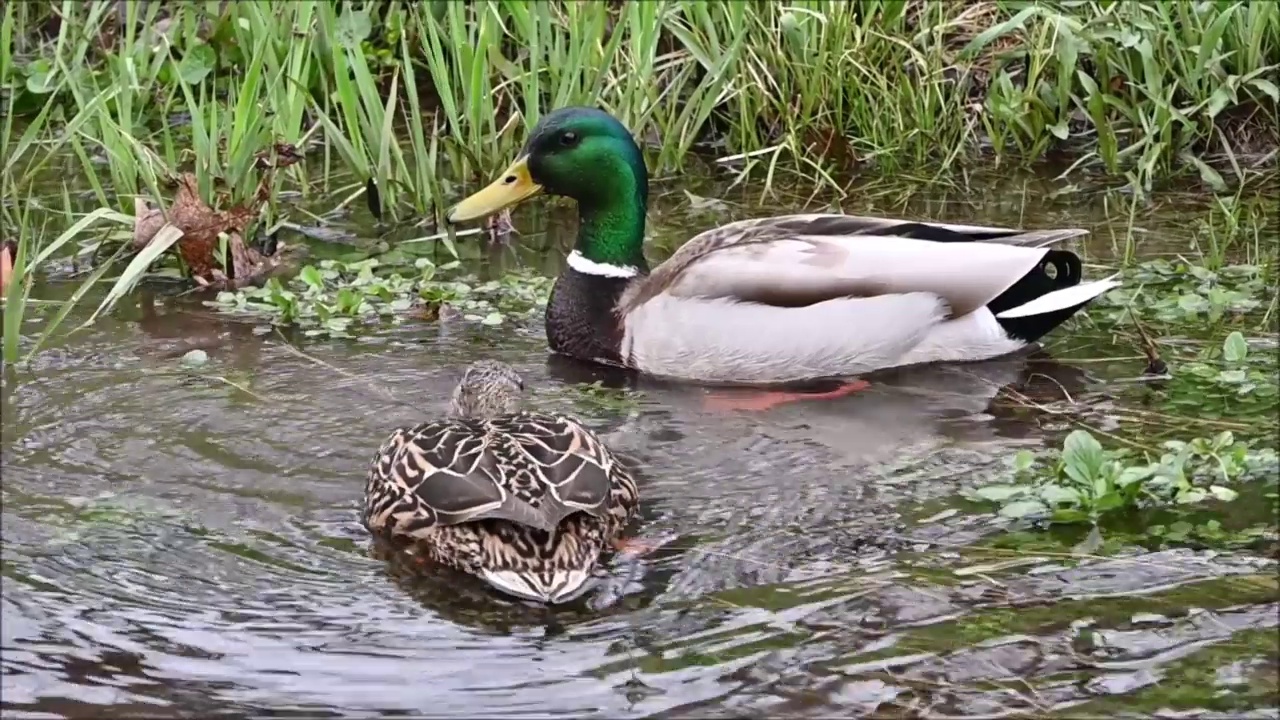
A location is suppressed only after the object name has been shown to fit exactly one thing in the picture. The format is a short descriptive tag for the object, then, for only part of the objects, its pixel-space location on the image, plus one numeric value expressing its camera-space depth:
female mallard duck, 4.46
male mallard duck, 6.33
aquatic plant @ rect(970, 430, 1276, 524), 4.71
